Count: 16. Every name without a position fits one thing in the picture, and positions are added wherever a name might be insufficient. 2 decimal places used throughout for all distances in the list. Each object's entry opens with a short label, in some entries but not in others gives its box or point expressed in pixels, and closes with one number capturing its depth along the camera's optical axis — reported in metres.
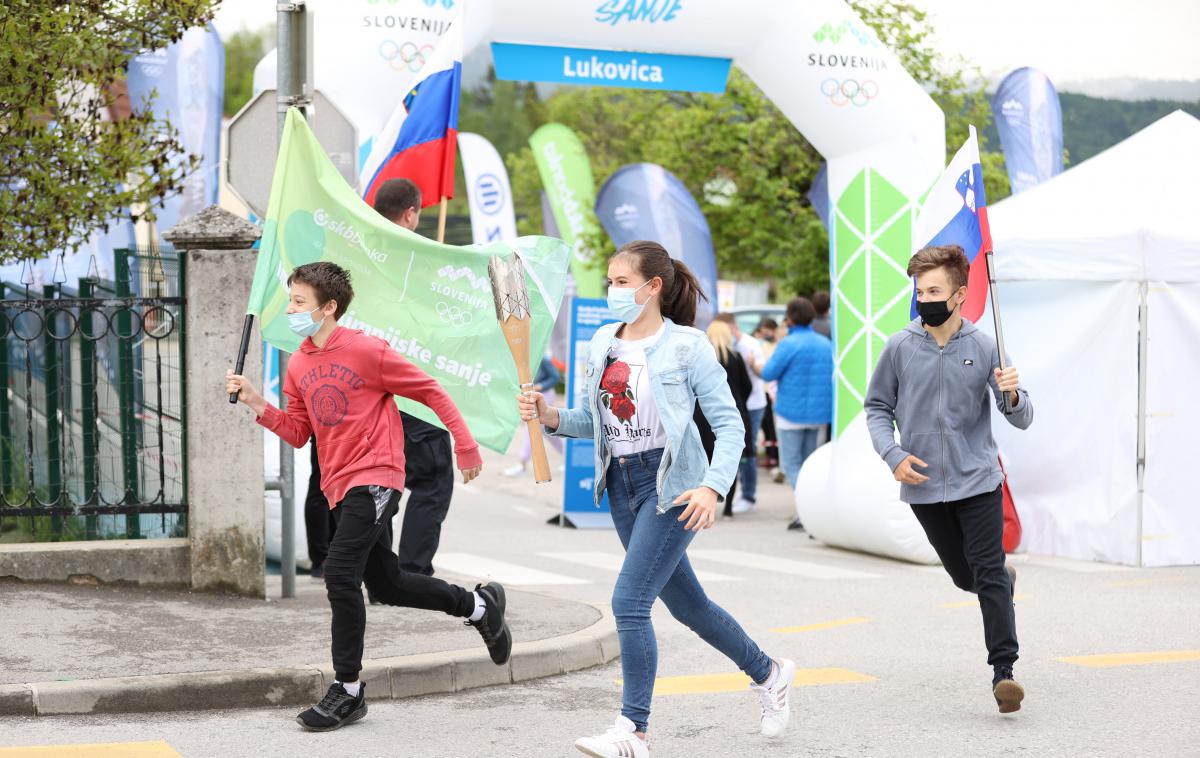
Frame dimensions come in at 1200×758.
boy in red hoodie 5.77
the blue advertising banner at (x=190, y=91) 17.11
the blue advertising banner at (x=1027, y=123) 19.94
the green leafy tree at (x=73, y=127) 8.30
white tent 10.80
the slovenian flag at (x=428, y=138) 8.48
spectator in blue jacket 13.80
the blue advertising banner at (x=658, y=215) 18.88
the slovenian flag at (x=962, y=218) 7.48
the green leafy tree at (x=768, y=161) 22.09
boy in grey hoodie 6.06
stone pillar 7.95
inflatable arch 10.95
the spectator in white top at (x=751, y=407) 14.57
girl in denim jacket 5.12
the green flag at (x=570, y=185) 24.36
